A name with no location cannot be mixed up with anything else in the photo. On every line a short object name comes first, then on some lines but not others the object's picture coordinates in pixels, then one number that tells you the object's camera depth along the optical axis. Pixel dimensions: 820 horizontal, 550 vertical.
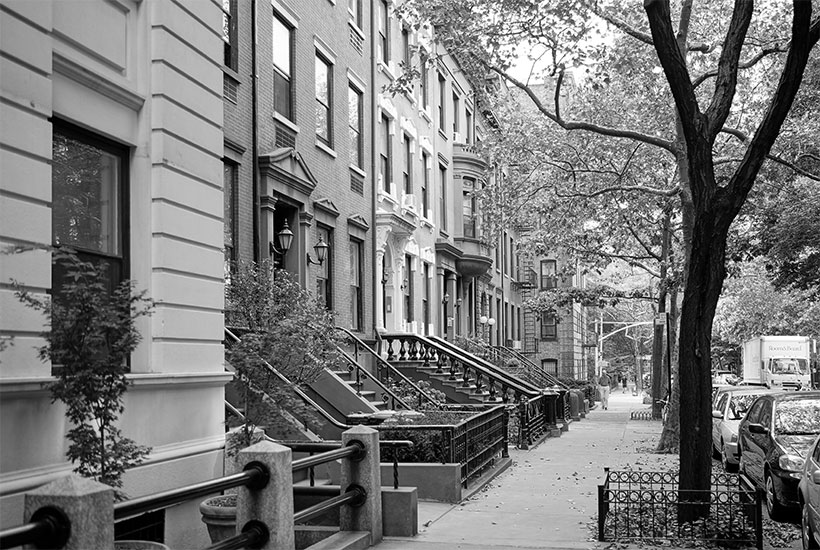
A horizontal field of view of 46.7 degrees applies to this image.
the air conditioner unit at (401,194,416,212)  27.73
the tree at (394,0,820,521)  10.55
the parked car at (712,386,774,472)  18.28
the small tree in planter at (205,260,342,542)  10.24
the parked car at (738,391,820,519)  11.92
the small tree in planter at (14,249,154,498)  6.43
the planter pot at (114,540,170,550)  6.04
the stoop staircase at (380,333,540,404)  23.27
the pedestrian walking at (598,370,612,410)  45.41
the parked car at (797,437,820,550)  9.18
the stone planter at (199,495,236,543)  8.51
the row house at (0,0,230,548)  6.94
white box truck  45.62
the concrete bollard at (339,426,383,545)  9.84
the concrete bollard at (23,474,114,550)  4.66
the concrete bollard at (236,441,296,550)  7.43
